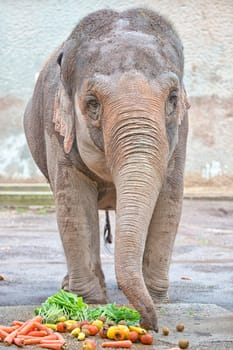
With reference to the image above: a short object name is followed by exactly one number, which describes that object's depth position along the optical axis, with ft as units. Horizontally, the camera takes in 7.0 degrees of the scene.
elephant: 38.45
